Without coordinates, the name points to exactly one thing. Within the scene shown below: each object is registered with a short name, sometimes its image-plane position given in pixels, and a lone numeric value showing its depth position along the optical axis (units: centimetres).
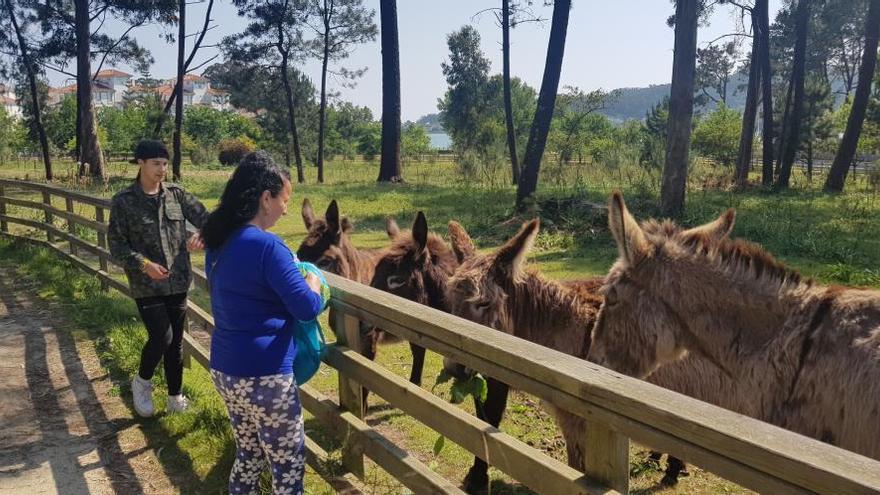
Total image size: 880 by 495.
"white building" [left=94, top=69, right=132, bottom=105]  13401
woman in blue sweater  250
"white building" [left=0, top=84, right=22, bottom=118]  11032
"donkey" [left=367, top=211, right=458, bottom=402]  466
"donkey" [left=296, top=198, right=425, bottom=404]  527
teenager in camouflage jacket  437
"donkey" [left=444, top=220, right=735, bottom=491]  349
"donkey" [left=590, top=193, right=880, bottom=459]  241
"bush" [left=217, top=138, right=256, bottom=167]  4950
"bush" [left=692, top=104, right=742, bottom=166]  3834
